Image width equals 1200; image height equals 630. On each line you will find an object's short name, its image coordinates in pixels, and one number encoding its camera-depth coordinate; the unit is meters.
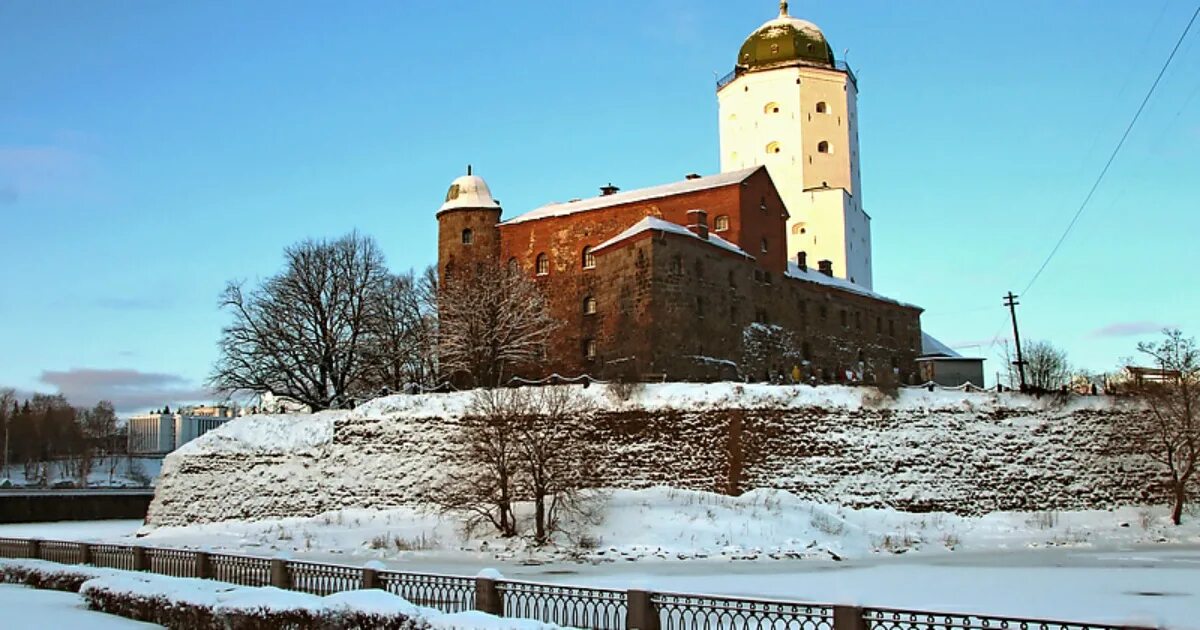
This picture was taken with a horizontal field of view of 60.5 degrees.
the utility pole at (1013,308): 45.53
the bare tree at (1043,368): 51.91
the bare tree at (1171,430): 34.28
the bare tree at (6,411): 91.94
